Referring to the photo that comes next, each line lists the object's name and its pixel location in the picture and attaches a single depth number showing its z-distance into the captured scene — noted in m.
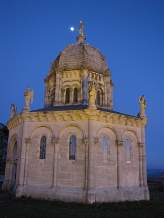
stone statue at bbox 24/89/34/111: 24.39
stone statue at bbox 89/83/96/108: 22.52
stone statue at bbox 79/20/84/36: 34.03
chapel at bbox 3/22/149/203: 21.89
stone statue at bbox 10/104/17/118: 28.98
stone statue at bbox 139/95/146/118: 26.90
